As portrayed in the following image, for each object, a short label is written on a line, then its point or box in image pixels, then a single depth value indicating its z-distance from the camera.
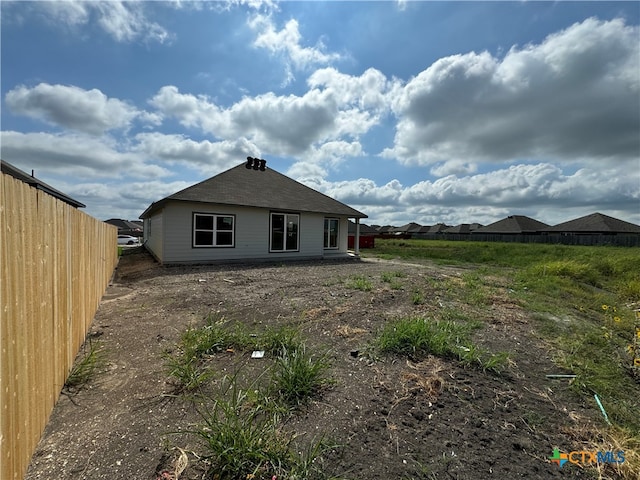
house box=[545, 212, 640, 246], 31.32
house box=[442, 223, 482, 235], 58.12
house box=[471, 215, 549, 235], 44.19
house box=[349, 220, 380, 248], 26.67
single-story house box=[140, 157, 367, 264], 11.57
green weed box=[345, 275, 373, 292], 7.17
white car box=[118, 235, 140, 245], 29.75
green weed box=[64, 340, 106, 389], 2.95
